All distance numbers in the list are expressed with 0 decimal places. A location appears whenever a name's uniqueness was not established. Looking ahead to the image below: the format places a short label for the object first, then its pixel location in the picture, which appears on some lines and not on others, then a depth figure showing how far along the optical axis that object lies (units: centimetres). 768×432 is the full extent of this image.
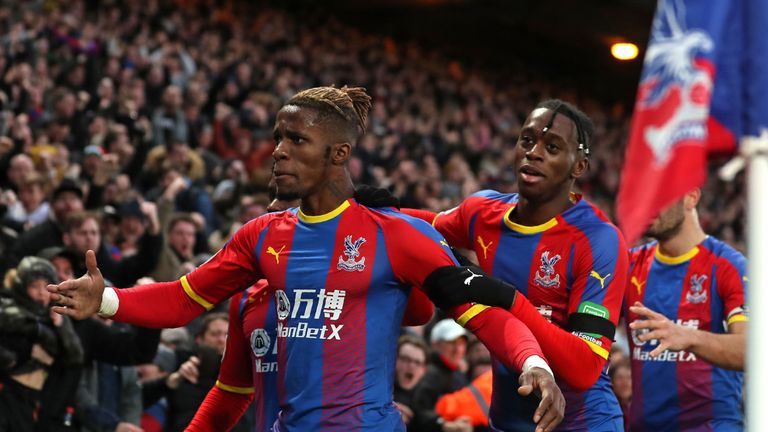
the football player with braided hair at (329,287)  816
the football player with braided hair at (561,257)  900
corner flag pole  526
